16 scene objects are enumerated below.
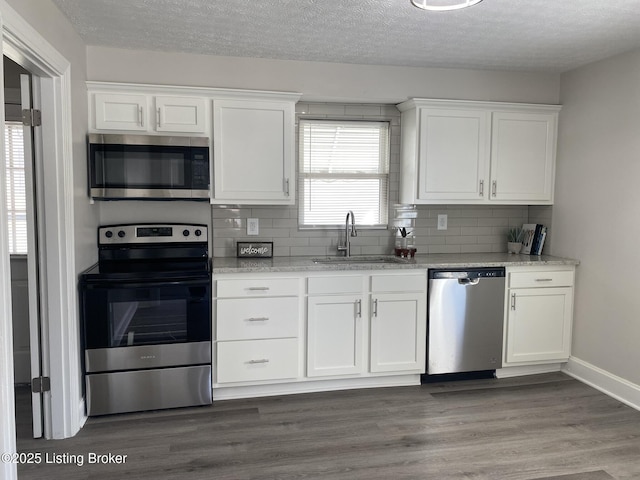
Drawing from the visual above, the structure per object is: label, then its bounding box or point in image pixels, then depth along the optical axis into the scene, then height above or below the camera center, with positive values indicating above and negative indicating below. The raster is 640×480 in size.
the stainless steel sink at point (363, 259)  3.61 -0.40
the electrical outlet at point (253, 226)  3.69 -0.16
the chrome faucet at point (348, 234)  3.71 -0.21
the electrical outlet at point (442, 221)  4.03 -0.11
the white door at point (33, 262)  2.51 -0.32
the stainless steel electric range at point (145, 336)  2.88 -0.81
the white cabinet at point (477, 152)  3.62 +0.43
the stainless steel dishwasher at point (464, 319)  3.43 -0.79
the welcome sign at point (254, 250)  3.61 -0.33
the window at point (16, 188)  3.43 +0.10
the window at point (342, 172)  3.82 +0.27
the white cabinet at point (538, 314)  3.56 -0.78
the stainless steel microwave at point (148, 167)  3.06 +0.24
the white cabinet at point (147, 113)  3.14 +0.60
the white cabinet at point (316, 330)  3.16 -0.84
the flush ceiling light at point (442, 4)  1.99 +0.87
